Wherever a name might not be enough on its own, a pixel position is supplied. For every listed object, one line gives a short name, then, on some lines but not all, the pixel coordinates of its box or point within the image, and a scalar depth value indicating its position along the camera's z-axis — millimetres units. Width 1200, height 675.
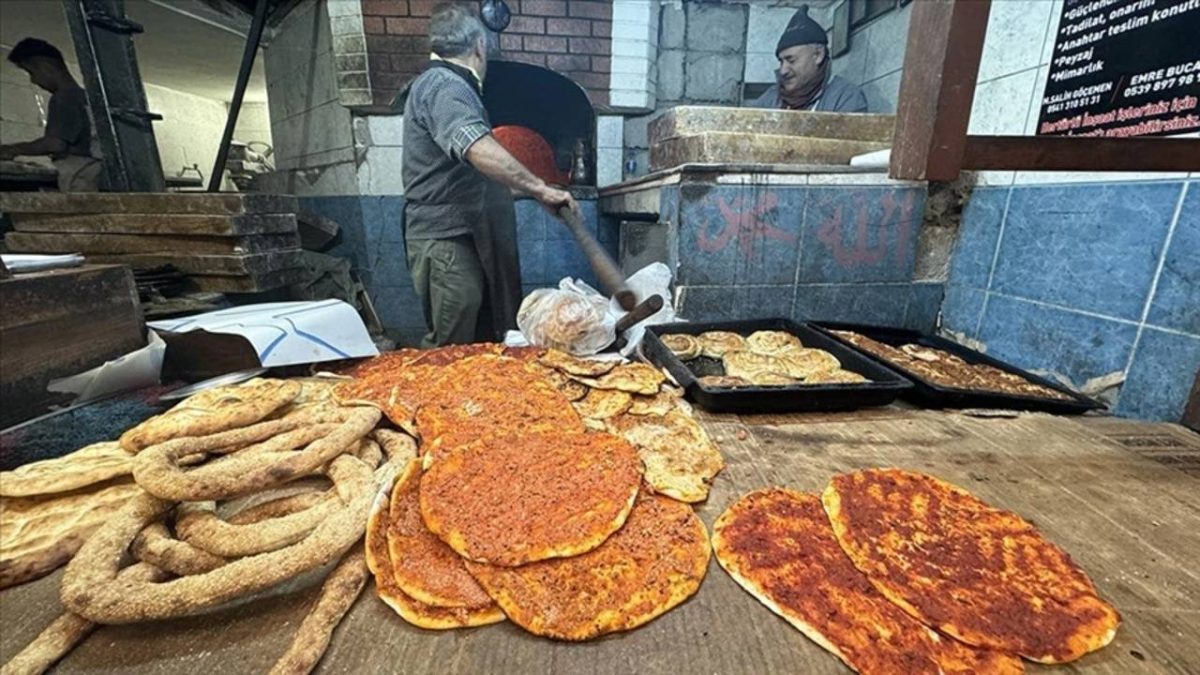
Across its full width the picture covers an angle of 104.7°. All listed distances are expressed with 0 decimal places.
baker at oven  2398
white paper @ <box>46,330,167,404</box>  1485
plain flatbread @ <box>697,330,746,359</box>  2029
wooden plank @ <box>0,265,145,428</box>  1275
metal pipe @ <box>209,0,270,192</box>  3895
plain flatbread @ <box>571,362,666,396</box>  1645
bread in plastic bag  2086
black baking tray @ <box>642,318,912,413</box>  1576
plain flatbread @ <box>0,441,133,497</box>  984
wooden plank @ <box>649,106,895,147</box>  2398
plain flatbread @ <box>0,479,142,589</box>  914
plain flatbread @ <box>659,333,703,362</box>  1961
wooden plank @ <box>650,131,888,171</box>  2328
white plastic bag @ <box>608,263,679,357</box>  2307
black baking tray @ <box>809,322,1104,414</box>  1641
